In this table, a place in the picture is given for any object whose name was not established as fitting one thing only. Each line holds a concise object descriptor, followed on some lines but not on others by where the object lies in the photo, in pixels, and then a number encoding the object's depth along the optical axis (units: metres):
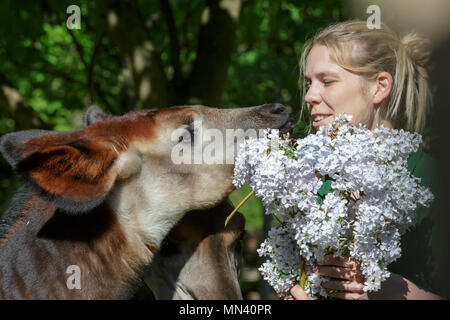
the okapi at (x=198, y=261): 2.85
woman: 2.89
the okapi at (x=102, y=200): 2.43
